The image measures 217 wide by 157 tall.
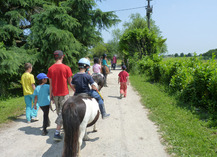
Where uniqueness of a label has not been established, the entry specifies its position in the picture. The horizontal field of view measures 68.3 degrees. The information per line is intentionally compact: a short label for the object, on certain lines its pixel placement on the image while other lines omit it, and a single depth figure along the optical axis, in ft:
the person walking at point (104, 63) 32.99
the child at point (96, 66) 24.75
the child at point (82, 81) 11.63
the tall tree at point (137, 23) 125.01
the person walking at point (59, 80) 13.00
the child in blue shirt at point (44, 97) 14.03
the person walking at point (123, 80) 26.30
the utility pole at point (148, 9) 64.96
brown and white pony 9.02
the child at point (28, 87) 16.67
